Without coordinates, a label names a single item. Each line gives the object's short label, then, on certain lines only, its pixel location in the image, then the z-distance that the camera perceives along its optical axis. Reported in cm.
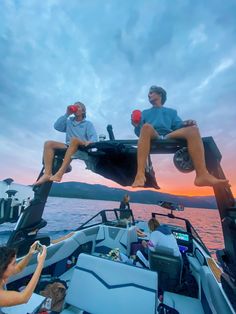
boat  145
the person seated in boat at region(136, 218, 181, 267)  271
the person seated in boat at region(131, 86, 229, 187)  184
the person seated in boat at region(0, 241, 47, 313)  128
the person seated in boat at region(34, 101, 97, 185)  266
